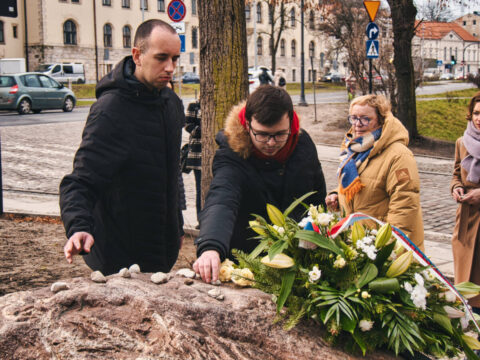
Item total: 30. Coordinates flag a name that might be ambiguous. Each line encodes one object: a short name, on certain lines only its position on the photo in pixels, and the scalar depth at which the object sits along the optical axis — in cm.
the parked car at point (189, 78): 6050
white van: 5078
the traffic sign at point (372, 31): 1578
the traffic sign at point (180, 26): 1577
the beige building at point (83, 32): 5666
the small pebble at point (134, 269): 241
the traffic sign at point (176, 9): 1590
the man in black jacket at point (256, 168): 285
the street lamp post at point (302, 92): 3109
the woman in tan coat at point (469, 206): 492
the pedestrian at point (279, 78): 2315
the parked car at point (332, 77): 6850
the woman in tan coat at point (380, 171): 429
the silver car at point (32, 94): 2630
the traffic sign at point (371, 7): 1531
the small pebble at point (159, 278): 229
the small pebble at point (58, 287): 208
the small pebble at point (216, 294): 220
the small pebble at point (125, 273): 228
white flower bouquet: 204
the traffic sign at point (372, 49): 1608
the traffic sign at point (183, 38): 1766
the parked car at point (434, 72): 7389
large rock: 189
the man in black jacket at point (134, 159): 318
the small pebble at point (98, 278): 219
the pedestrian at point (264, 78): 2027
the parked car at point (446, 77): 8841
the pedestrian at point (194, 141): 798
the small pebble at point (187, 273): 242
